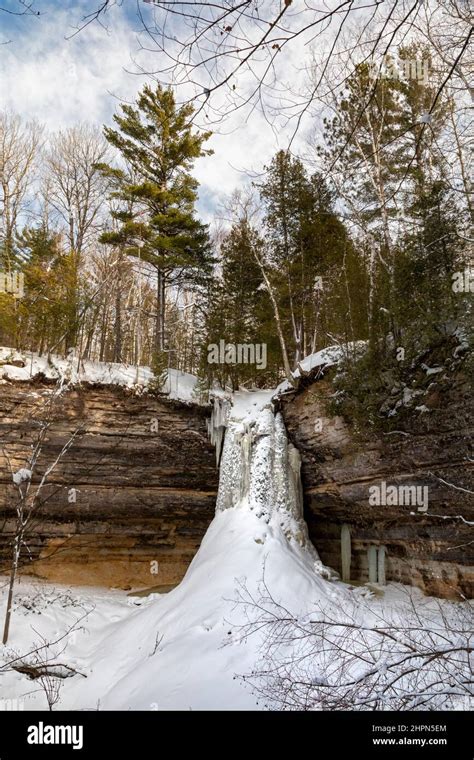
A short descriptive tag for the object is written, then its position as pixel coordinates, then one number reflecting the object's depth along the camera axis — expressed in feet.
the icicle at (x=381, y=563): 33.30
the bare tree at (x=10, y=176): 55.88
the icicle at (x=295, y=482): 35.67
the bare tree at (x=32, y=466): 31.50
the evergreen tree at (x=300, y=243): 48.44
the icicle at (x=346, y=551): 36.06
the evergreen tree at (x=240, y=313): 49.42
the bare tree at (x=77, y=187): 62.80
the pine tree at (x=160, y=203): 51.26
